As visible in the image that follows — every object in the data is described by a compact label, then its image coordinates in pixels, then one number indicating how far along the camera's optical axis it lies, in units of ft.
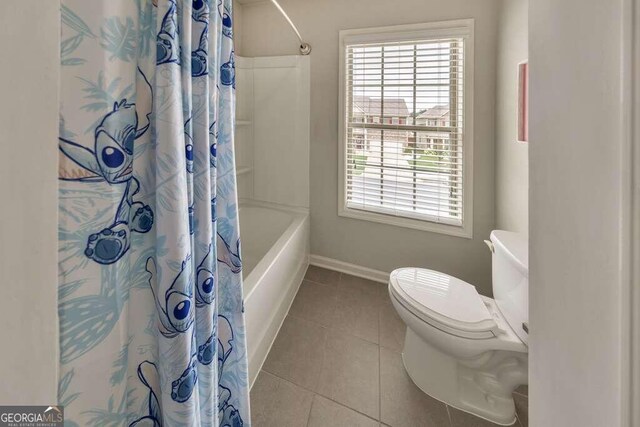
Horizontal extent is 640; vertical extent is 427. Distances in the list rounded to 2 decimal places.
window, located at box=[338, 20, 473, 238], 6.74
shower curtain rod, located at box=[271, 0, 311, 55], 7.85
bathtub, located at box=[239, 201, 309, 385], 4.80
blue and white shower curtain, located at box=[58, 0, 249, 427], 1.66
